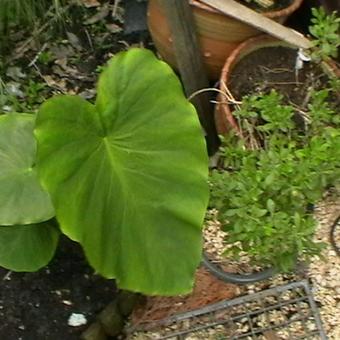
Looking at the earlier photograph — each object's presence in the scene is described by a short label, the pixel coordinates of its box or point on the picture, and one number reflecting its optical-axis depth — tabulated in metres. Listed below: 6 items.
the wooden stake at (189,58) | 2.34
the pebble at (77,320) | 2.35
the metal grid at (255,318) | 2.25
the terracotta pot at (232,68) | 2.35
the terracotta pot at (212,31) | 2.44
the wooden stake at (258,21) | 2.40
